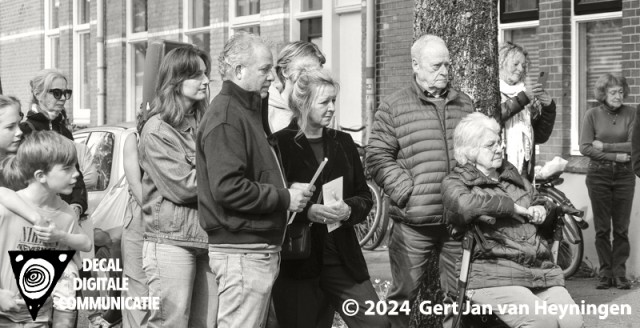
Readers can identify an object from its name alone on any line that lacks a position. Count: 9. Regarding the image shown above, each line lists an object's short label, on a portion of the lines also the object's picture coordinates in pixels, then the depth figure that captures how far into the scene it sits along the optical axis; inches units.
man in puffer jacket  252.7
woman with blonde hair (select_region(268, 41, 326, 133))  244.4
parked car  385.4
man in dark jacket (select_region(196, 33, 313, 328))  199.6
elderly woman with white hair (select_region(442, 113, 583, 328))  228.7
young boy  207.8
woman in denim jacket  229.5
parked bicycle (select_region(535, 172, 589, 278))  411.8
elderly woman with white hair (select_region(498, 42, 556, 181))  311.9
